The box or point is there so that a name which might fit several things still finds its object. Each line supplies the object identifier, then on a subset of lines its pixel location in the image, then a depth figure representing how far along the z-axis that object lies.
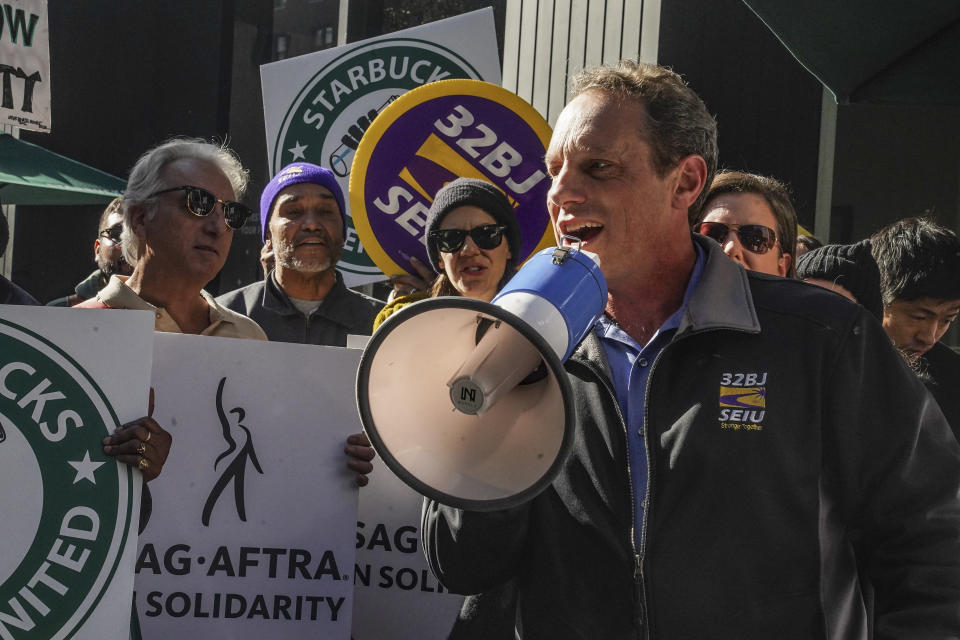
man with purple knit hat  4.20
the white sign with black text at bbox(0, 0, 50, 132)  3.57
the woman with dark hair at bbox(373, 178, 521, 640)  3.60
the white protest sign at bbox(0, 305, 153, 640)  2.57
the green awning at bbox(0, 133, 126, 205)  7.06
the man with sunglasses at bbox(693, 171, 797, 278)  3.39
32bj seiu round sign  3.81
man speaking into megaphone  1.88
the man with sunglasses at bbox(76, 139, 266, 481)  3.35
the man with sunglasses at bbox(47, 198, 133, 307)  5.70
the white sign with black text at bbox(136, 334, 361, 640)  3.04
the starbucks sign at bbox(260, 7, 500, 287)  4.55
